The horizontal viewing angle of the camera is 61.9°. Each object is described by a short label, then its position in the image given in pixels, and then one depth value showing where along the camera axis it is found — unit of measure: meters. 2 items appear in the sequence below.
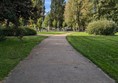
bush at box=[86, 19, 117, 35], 15.28
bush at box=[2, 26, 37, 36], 8.48
